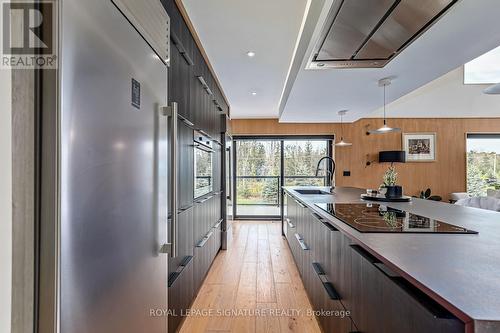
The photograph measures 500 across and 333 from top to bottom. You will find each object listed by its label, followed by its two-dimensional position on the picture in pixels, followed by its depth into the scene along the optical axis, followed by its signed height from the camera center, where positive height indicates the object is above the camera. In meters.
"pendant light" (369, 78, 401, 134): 2.91 +0.99
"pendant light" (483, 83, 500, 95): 2.31 +0.73
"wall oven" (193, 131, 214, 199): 2.43 +0.02
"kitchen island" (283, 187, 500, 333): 0.59 -0.33
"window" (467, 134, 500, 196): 6.14 +0.13
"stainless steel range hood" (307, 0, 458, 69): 1.46 +0.94
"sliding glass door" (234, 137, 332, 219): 6.36 -0.07
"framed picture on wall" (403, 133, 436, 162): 6.11 +0.47
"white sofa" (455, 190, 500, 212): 3.23 -0.51
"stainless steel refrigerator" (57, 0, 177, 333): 0.67 -0.01
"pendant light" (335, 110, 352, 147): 4.69 +1.01
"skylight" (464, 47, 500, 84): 6.12 +2.36
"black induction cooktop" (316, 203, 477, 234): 1.21 -0.31
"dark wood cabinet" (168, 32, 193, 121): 1.71 +0.64
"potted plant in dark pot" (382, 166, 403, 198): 2.54 -0.21
